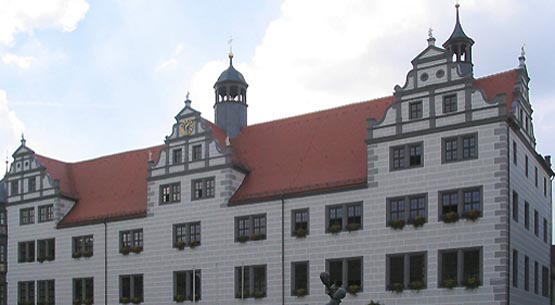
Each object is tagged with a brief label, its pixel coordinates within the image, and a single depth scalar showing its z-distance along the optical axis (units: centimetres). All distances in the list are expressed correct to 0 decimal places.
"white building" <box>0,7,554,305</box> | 3853
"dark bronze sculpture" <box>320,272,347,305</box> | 2142
